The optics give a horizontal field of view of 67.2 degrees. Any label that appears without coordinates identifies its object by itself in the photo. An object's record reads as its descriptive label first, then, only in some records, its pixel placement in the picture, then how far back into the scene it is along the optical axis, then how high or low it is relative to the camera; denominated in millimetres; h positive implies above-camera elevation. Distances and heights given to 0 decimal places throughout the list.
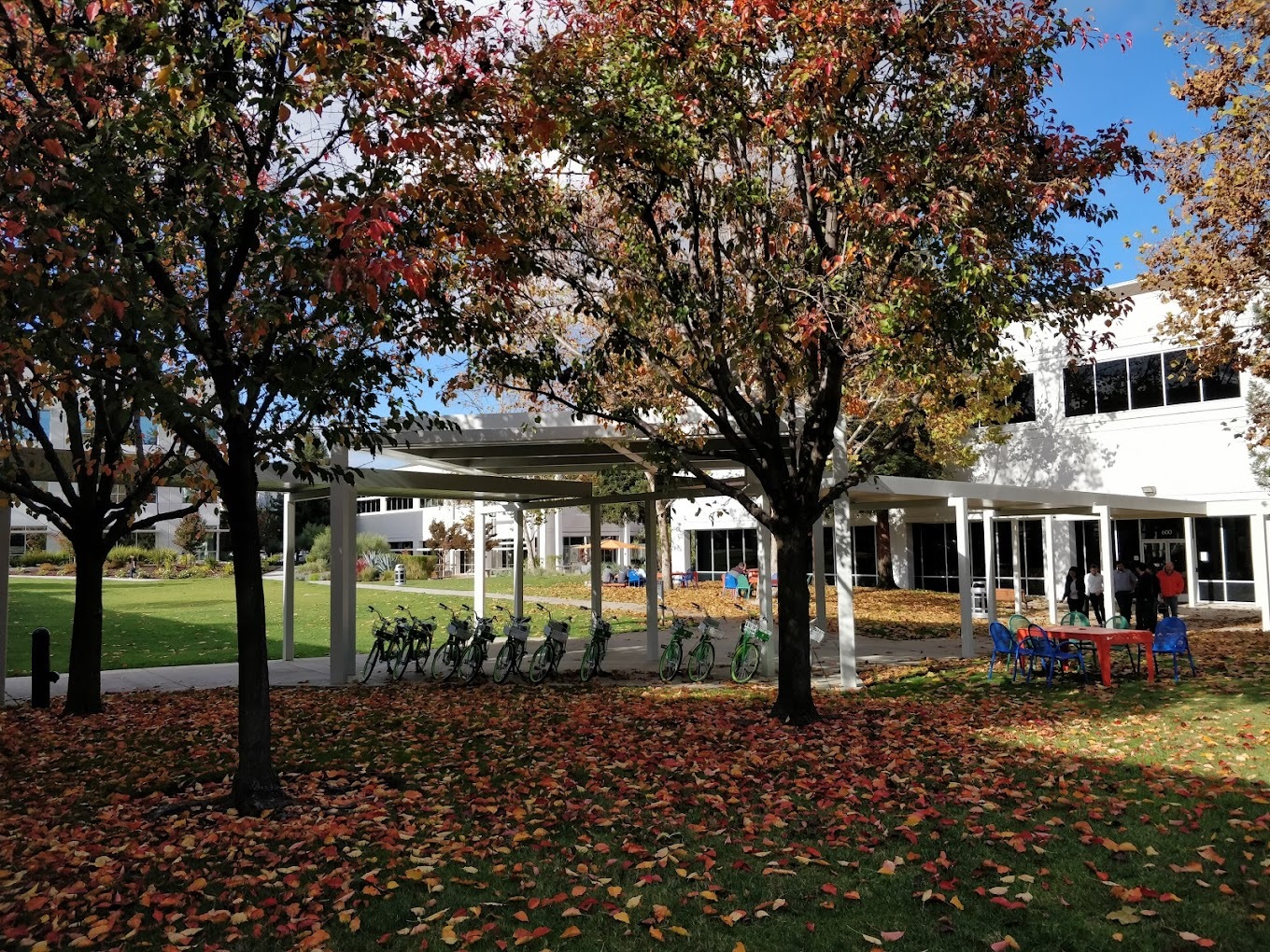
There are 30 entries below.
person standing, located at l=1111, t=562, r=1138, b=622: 20252 -942
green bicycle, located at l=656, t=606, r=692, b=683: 13609 -1508
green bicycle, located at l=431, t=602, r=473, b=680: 13617 -1332
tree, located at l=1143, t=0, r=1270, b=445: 13352 +5024
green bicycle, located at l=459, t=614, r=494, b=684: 13505 -1387
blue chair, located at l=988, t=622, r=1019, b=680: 13062 -1345
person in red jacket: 20078 -952
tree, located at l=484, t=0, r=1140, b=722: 7840 +3237
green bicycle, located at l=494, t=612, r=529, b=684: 13250 -1398
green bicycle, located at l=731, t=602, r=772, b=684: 13633 -1483
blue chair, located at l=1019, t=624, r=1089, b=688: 12555 -1423
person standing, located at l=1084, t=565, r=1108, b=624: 21516 -1039
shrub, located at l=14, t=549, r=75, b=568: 48812 -41
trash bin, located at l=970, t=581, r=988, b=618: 26297 -1589
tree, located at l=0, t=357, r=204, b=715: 9945 +848
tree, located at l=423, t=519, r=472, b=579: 56969 +798
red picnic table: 12492 -1276
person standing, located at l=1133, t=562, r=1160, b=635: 19641 -1158
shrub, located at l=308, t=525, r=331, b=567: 52781 +145
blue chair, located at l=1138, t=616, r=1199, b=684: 13037 -1334
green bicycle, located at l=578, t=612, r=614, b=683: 14023 -1500
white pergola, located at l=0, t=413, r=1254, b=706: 13039 +927
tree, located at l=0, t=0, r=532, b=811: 5449 +2418
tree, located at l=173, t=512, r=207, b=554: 55000 +1285
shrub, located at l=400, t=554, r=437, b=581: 50094 -784
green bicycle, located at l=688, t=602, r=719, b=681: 13797 -1582
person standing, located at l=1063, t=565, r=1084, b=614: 20656 -1032
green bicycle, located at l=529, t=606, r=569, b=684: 13625 -1493
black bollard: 11531 -1389
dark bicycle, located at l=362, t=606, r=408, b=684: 13961 -1453
